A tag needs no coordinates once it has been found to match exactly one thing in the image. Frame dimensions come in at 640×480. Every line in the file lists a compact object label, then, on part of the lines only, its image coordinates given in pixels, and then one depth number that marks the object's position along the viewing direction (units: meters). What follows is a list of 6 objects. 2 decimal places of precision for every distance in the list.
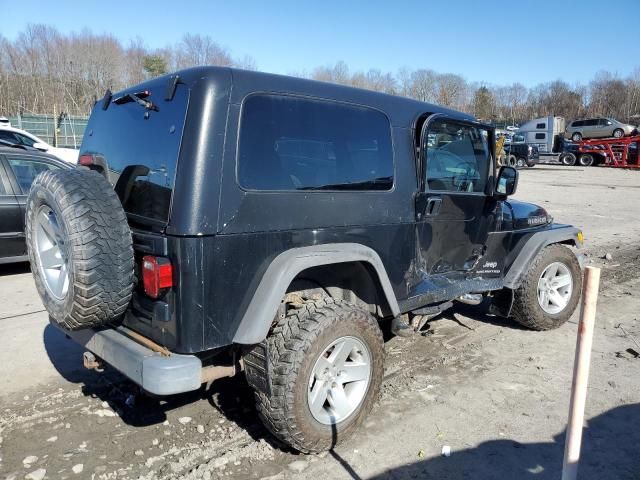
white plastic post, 1.93
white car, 12.83
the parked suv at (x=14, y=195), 6.48
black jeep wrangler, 2.53
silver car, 33.84
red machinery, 31.23
